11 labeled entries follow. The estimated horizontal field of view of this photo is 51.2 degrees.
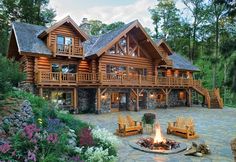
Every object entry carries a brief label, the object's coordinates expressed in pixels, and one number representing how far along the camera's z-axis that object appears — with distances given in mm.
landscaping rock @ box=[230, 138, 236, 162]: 7137
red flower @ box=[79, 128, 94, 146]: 6762
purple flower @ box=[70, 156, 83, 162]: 5541
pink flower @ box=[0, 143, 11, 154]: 4551
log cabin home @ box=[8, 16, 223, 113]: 21109
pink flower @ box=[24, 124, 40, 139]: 5301
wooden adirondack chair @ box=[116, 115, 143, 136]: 12594
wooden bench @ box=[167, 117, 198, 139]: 12268
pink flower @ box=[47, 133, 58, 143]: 5265
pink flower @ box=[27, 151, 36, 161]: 4828
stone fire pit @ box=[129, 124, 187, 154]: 9617
